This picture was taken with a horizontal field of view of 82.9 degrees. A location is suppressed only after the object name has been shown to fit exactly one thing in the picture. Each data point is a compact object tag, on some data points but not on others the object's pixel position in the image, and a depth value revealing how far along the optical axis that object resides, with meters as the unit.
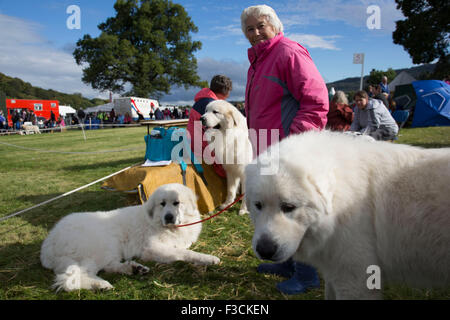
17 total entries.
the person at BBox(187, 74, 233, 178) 4.49
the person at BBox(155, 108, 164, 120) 25.97
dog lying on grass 2.47
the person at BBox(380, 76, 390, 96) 10.18
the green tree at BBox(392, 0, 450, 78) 19.53
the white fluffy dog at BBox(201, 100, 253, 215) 4.26
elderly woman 2.00
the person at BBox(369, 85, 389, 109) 9.87
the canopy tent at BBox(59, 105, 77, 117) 42.64
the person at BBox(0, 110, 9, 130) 22.30
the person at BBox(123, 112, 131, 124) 30.56
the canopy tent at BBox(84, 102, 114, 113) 37.96
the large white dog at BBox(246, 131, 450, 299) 1.35
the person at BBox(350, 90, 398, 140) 6.06
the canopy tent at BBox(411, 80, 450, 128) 12.48
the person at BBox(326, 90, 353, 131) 6.44
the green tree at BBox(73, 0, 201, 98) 32.75
